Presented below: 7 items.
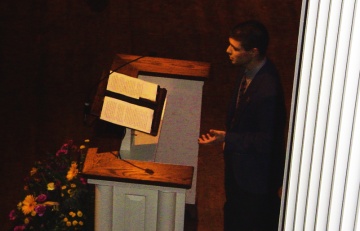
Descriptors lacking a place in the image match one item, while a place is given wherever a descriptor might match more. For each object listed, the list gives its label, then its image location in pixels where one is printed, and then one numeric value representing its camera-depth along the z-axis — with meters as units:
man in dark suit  7.12
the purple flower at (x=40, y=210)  7.21
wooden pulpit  7.68
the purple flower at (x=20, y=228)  7.39
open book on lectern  6.68
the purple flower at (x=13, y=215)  7.54
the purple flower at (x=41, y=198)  7.38
